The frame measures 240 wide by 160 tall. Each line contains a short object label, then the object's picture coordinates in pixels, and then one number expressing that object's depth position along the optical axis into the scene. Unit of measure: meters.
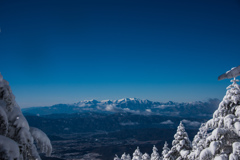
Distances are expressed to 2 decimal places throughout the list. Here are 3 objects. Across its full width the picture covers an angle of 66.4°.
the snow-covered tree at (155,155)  33.99
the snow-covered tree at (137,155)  37.79
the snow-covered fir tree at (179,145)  18.62
